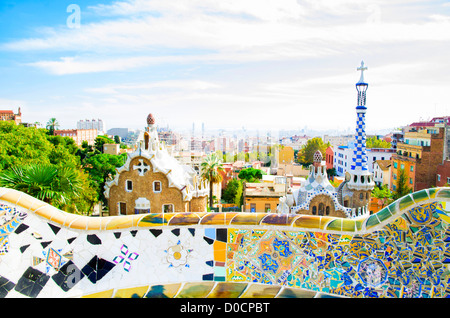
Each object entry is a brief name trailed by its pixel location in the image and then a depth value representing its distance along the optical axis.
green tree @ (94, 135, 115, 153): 46.94
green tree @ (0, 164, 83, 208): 7.68
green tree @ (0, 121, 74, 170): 14.73
